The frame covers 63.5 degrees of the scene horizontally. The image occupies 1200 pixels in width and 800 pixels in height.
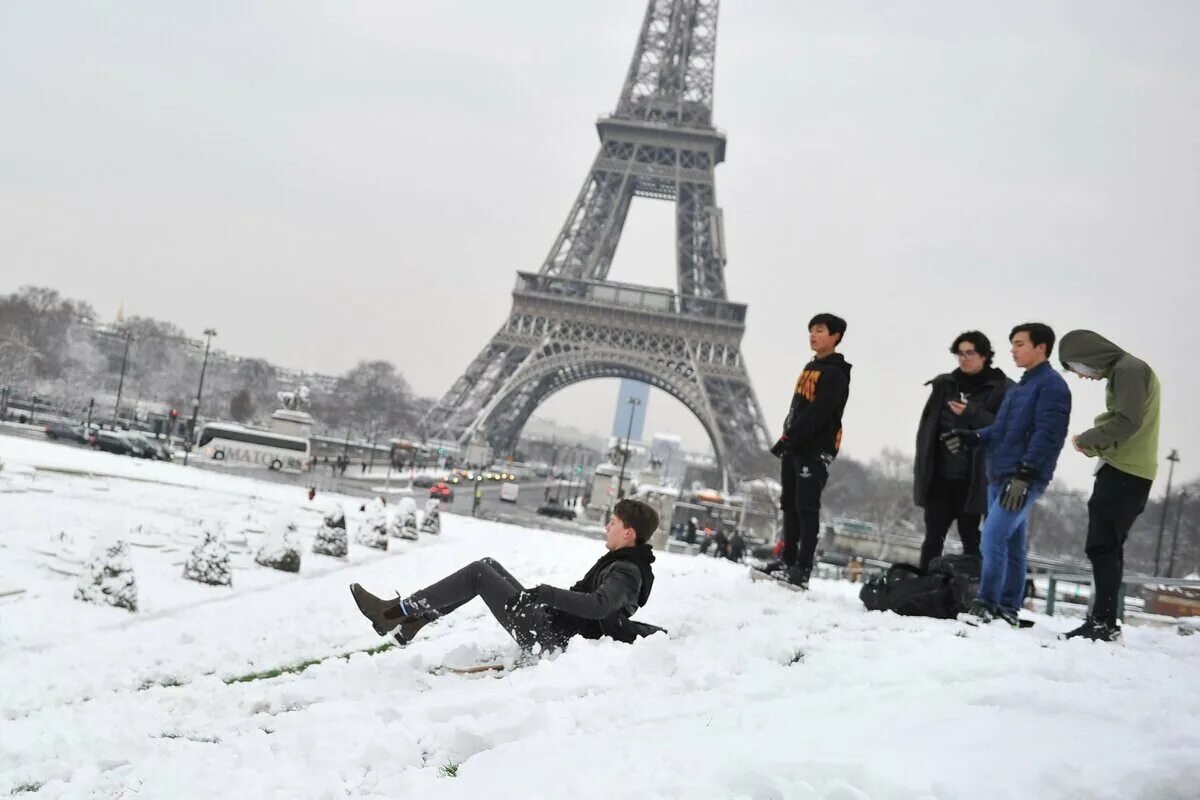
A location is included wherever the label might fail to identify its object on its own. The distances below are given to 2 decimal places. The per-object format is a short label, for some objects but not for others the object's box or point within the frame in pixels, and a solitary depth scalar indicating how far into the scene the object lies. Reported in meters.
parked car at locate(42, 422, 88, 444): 34.00
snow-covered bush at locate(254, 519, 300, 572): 9.86
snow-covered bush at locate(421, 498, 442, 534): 16.38
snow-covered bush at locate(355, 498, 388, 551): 12.95
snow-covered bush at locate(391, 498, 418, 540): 14.76
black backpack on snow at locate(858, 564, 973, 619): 5.91
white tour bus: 39.56
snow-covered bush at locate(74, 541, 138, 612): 6.98
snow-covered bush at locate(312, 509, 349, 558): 11.41
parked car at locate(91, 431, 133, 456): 30.78
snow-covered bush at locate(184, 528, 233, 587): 8.48
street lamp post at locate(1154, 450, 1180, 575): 33.75
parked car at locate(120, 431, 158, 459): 30.89
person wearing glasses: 6.65
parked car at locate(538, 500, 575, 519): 38.47
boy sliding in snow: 4.62
